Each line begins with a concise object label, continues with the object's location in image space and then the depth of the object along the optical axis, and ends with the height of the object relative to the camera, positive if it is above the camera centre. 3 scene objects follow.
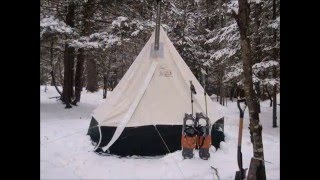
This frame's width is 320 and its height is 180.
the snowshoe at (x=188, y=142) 7.67 -1.25
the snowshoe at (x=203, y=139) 7.76 -1.20
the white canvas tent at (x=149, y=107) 8.24 -0.51
